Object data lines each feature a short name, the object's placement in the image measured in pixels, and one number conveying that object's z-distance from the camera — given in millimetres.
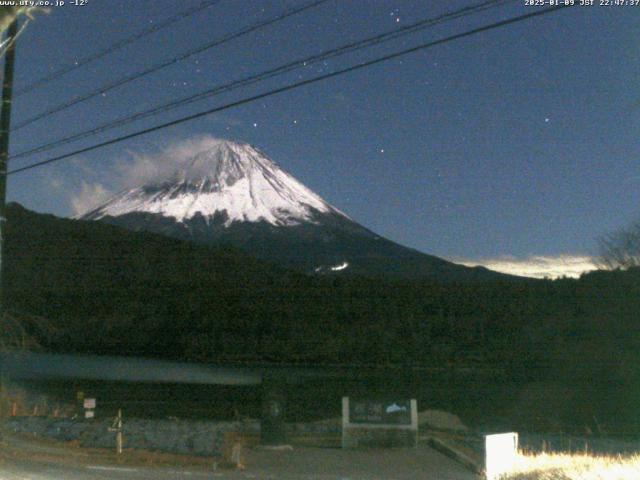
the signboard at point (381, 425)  18328
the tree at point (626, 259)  58206
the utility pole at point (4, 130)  15414
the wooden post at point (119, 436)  16328
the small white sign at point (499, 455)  11070
